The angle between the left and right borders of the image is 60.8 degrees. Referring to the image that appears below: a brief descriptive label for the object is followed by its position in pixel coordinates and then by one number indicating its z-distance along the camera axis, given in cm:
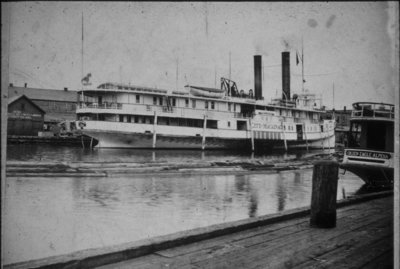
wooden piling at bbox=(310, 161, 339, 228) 463
